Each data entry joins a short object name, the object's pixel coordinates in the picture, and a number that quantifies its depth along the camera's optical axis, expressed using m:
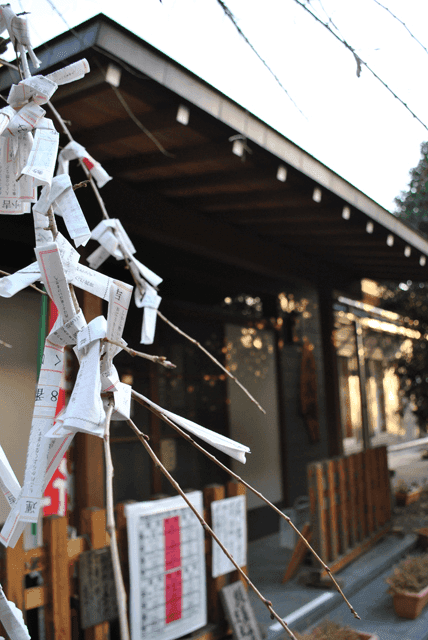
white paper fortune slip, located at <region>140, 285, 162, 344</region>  1.09
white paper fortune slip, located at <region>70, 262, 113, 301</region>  0.77
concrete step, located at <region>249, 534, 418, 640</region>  3.73
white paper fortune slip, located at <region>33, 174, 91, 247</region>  0.81
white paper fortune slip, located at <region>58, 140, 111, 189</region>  1.11
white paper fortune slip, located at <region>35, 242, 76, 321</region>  0.66
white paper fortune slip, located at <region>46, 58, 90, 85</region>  0.87
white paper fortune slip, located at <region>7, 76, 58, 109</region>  0.80
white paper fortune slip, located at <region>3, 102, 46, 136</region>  0.82
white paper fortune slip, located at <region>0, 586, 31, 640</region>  0.70
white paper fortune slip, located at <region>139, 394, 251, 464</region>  0.64
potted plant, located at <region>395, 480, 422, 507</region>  7.43
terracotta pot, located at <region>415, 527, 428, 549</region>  5.40
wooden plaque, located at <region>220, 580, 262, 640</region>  3.14
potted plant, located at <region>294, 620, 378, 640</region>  3.02
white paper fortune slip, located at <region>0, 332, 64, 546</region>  0.65
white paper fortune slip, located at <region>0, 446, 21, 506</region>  0.75
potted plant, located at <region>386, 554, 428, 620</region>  3.84
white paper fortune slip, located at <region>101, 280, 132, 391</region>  0.66
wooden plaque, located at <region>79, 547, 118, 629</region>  2.52
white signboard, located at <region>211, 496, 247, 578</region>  3.26
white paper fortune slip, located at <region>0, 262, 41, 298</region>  0.75
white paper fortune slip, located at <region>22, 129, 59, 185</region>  0.75
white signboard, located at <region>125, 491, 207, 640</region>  2.79
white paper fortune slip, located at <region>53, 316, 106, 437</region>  0.57
